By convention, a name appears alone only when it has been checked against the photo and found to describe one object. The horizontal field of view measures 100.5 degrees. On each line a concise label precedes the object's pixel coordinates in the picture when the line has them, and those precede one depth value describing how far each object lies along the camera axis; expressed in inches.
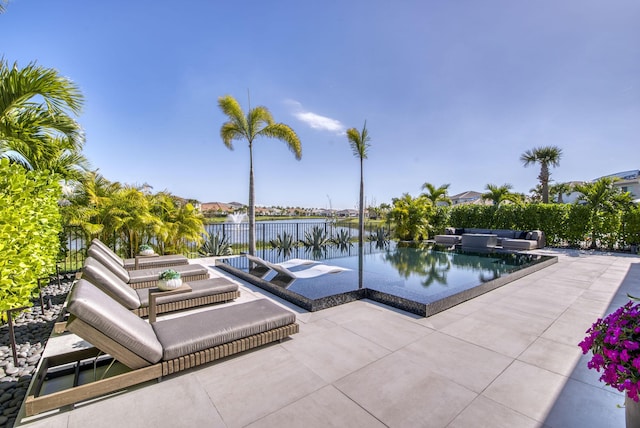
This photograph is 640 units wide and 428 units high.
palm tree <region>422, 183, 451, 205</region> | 634.2
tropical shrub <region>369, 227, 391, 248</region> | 541.6
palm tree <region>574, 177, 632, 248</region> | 415.5
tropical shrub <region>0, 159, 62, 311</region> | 100.8
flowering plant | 55.3
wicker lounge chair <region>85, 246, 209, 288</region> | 179.8
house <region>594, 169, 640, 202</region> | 1190.9
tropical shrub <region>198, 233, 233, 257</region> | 376.3
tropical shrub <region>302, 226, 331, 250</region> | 464.4
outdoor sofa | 429.1
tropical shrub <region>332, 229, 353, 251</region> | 505.5
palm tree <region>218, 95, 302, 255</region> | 378.0
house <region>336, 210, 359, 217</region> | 1508.4
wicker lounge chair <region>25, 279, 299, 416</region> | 81.4
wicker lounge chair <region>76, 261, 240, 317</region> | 137.8
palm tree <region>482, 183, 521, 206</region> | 586.6
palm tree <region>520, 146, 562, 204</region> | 748.6
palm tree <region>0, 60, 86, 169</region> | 151.9
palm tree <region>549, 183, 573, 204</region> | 1300.0
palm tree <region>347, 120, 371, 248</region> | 526.0
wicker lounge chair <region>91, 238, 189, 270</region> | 234.7
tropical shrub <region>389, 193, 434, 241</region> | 556.1
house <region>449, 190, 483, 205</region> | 2011.8
